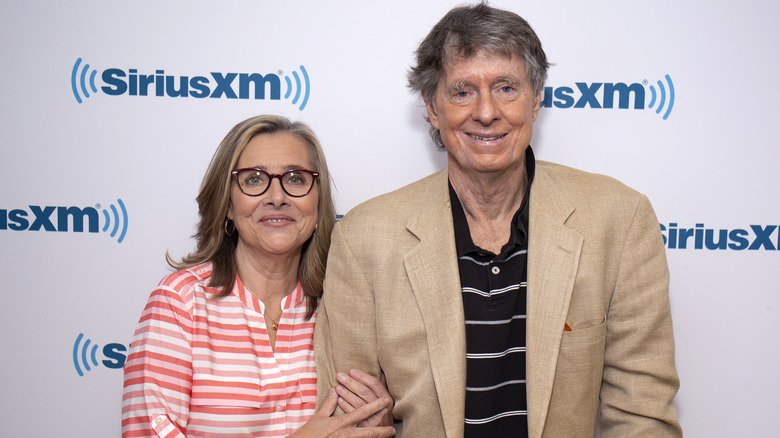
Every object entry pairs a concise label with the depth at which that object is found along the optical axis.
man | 1.63
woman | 1.74
